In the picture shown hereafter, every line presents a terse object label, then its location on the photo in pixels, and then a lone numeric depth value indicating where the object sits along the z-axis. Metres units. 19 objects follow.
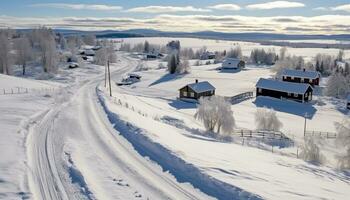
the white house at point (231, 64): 112.19
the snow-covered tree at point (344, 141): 30.47
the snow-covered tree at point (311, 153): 29.97
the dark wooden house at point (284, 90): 65.19
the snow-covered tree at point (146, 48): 189.75
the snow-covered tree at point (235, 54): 158.12
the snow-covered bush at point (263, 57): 141.62
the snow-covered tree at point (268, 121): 42.28
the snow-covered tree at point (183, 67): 97.38
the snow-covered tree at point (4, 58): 84.31
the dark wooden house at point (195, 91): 64.54
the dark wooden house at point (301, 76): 81.60
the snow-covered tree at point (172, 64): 96.91
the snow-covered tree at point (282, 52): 138.38
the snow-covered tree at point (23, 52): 92.92
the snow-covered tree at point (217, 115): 37.84
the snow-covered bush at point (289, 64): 99.56
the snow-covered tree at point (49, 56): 90.00
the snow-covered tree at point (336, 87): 76.50
